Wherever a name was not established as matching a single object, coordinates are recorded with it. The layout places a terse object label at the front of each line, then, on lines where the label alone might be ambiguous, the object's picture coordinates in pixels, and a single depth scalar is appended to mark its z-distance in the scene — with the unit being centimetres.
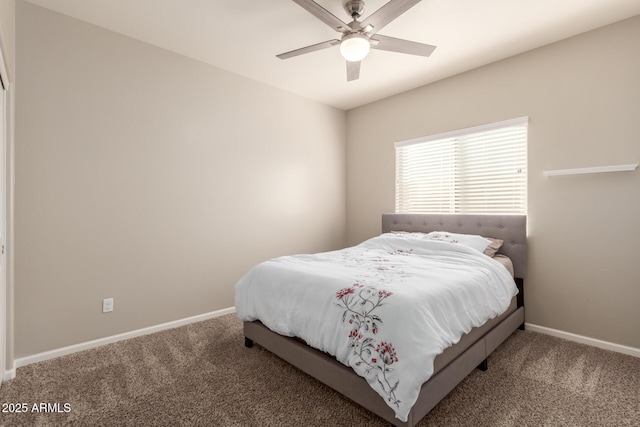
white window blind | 303
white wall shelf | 236
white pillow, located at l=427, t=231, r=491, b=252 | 282
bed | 154
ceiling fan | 187
